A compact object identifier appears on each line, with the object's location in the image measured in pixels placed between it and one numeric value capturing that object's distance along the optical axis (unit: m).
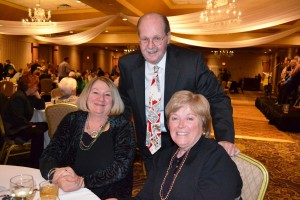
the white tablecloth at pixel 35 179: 1.41
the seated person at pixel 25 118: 3.78
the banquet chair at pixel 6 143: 3.69
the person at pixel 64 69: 13.12
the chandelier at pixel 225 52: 19.11
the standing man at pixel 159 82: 1.81
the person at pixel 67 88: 4.28
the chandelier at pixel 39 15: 7.56
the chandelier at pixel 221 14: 4.80
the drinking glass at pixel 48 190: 1.30
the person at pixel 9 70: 11.23
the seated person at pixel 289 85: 9.10
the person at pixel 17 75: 10.48
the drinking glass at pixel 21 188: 1.25
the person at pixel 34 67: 11.80
